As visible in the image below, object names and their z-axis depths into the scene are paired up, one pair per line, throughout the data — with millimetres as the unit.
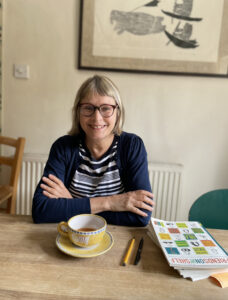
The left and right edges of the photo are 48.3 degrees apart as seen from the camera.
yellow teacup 741
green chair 1259
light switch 1982
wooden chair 1875
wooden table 600
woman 1166
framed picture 1823
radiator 1992
